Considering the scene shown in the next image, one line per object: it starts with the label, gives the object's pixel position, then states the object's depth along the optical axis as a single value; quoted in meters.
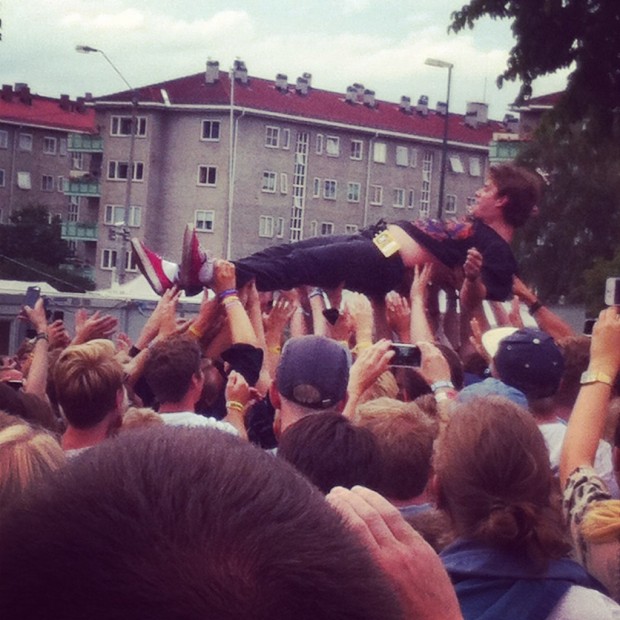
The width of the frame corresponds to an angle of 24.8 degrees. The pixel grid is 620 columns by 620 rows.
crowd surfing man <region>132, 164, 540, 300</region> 7.16
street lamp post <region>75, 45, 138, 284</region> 41.25
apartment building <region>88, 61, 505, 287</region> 85.31
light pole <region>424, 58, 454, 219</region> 40.75
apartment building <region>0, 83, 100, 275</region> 102.50
